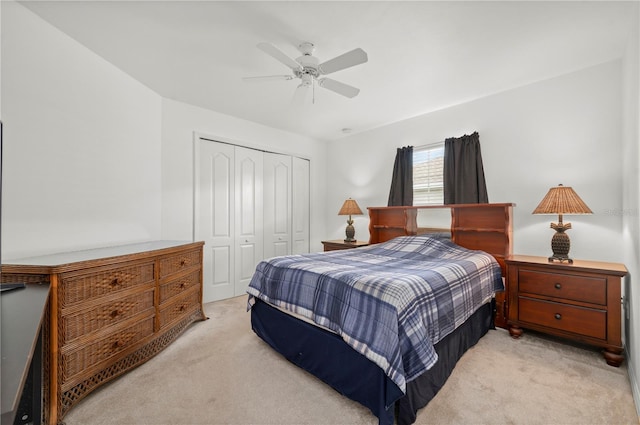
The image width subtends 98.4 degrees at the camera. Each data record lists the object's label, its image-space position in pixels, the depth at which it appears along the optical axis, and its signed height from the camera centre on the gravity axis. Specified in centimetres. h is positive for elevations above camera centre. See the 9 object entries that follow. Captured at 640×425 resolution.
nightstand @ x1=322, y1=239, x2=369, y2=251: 411 -49
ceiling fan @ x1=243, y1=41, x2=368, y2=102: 197 +113
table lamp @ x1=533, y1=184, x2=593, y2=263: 240 +2
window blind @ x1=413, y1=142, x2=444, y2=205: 372 +52
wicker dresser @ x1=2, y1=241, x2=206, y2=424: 158 -70
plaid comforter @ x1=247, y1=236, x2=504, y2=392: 153 -58
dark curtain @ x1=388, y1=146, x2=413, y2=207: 398 +47
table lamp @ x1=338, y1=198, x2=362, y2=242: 433 +1
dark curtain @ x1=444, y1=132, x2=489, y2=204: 330 +50
